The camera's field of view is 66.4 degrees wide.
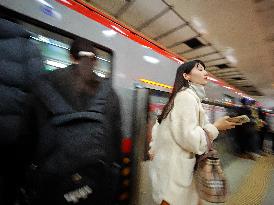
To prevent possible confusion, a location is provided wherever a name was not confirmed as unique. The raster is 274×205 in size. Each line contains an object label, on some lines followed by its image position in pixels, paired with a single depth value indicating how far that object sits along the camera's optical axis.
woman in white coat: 1.27
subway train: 1.35
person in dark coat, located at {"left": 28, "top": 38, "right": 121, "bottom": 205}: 0.94
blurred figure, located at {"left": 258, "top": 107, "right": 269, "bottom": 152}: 6.21
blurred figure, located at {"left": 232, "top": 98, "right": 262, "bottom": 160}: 5.23
